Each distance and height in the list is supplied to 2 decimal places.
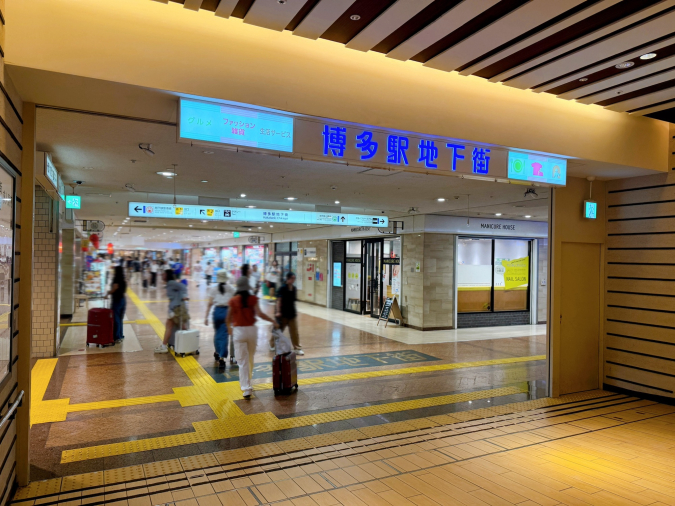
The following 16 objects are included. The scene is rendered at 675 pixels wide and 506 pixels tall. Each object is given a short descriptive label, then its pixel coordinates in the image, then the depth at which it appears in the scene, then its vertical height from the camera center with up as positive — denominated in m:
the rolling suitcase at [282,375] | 6.11 -1.62
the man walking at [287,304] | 7.00 -0.79
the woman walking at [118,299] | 9.13 -0.97
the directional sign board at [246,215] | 8.23 +0.76
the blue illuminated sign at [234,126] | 3.45 +0.99
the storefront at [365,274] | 13.98 -0.65
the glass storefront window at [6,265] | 2.88 -0.10
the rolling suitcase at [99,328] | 9.01 -1.51
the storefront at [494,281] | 13.25 -0.74
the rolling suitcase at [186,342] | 8.30 -1.64
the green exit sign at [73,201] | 8.66 +0.94
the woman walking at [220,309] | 7.55 -0.95
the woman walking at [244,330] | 5.89 -0.99
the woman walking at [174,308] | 8.16 -1.02
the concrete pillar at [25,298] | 3.60 -0.37
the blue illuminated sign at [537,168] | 4.92 +0.98
